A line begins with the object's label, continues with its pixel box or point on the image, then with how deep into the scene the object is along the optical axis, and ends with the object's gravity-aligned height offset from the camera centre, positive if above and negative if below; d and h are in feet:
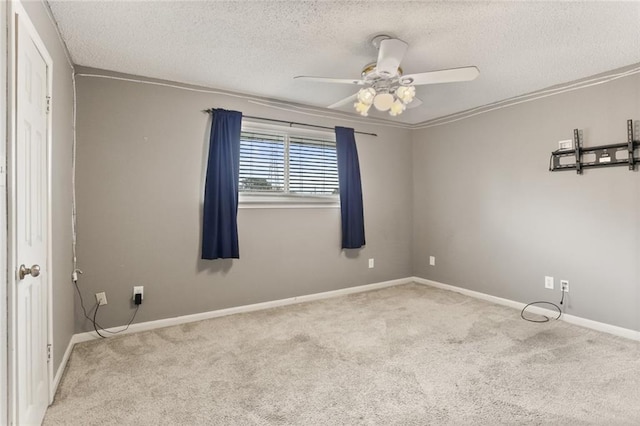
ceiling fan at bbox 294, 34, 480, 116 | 7.37 +3.13
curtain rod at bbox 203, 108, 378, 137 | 11.32 +3.63
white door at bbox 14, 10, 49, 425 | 4.81 -0.09
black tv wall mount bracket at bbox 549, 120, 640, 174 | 9.54 +1.72
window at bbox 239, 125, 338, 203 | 12.32 +2.01
